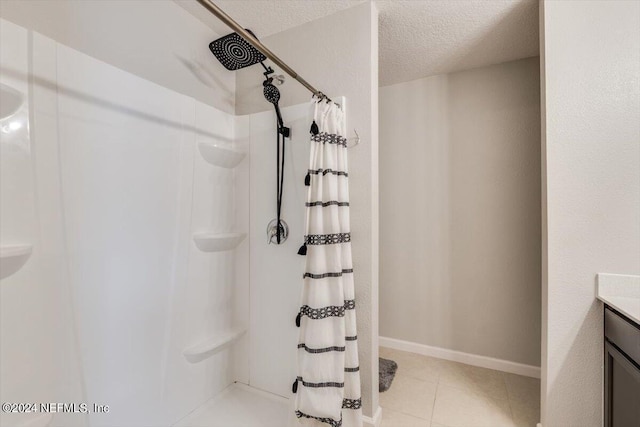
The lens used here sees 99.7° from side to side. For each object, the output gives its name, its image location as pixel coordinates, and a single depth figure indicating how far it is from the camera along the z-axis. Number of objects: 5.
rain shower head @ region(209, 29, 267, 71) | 1.46
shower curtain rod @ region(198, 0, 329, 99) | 0.86
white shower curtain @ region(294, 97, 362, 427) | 1.32
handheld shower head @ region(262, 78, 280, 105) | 1.67
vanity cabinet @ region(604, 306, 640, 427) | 1.04
